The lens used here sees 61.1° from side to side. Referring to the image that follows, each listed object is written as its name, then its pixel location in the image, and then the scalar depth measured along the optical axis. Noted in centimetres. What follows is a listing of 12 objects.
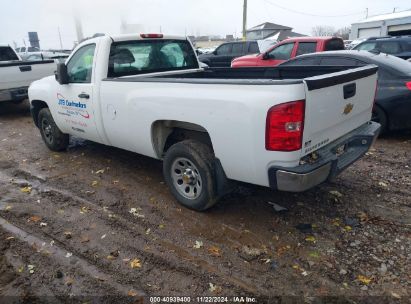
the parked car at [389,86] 580
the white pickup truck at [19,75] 882
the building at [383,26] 2891
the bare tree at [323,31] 8394
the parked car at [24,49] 2758
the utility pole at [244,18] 2998
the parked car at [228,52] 1555
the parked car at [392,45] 1165
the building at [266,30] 4626
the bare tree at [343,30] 7901
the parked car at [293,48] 970
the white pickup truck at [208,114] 296
